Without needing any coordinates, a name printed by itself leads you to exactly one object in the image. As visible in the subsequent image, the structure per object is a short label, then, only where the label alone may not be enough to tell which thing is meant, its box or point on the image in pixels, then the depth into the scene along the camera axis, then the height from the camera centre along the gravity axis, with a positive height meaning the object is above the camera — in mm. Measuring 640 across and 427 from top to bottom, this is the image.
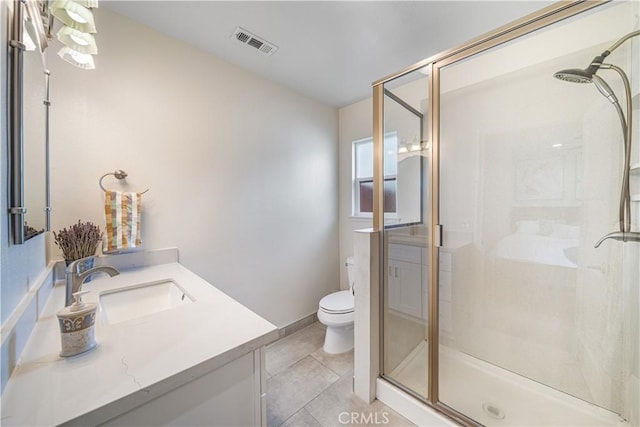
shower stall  1329 -76
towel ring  1472 +237
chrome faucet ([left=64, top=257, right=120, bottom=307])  861 -235
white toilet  2002 -916
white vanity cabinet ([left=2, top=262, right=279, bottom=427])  528 -410
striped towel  1440 -51
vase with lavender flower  1256 -149
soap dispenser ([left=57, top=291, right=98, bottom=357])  659 -321
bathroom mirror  722 +323
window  2814 +417
